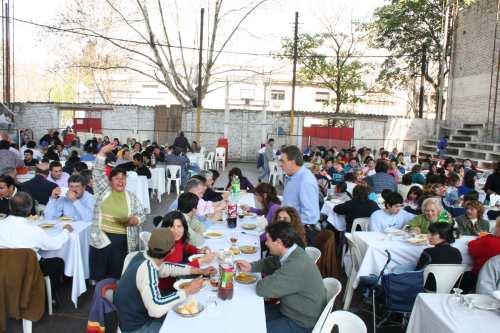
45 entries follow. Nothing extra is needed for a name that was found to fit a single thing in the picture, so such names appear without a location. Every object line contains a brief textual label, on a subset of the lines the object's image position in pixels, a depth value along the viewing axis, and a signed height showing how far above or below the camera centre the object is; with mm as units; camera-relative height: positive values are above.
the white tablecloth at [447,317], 3193 -1414
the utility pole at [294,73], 20234 +2501
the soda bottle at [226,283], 3277 -1203
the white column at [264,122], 19656 +179
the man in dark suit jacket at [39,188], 6594 -1071
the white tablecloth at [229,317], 2846 -1332
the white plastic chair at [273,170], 13984 -1423
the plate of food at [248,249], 4468 -1287
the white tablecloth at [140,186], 8867 -1355
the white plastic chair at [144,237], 4668 -1252
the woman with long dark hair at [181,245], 4074 -1192
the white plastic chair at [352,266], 5184 -1657
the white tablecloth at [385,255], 5000 -1429
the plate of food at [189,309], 2996 -1306
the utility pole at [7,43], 20172 +3492
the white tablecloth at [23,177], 8461 -1179
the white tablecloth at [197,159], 14152 -1175
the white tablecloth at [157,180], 10875 -1459
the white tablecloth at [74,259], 4898 -1608
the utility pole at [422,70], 21891 +3090
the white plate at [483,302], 3482 -1383
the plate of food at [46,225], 5296 -1323
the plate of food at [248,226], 5480 -1279
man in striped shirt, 2957 -1191
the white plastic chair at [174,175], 11578 -1407
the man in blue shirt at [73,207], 5746 -1174
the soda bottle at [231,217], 5453 -1159
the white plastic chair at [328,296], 3176 -1341
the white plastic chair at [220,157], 17750 -1338
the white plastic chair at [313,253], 4301 -1255
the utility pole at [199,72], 20438 +2484
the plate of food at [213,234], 5020 -1290
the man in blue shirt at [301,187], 5070 -700
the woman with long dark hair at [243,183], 8008 -1094
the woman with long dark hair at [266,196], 5914 -956
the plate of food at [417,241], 5129 -1300
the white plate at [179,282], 3374 -1272
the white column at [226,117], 19594 +348
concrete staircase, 17219 -547
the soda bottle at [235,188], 7391 -1097
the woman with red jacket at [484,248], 4602 -1233
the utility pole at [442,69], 20600 +3219
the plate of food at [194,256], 4068 -1263
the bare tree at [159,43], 21688 +4155
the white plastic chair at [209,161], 15984 -1427
